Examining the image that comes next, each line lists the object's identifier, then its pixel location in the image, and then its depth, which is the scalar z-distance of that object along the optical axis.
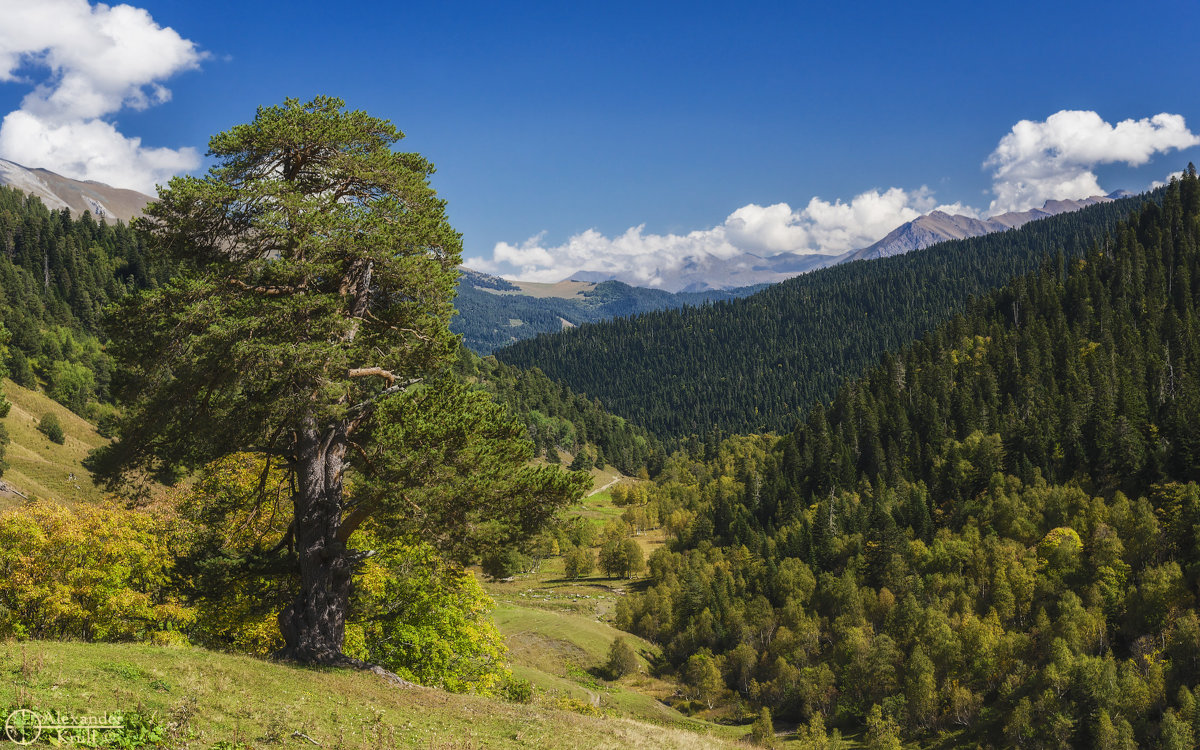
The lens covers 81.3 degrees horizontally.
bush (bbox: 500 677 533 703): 48.72
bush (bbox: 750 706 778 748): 101.46
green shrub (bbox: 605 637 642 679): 116.94
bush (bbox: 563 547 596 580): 171.50
